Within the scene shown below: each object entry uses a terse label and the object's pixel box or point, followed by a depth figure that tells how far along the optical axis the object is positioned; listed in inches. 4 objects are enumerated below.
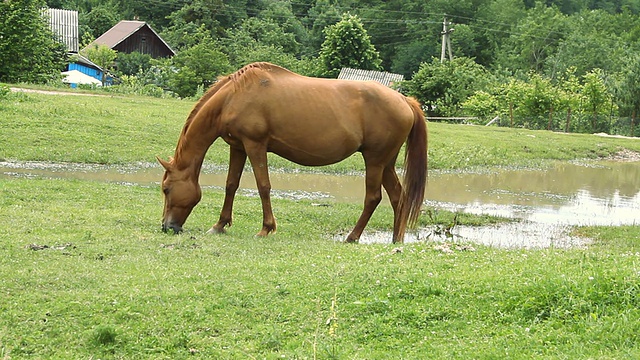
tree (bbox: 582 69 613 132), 1759.4
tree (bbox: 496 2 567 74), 3221.0
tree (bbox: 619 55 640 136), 1780.3
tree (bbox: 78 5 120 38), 3006.9
